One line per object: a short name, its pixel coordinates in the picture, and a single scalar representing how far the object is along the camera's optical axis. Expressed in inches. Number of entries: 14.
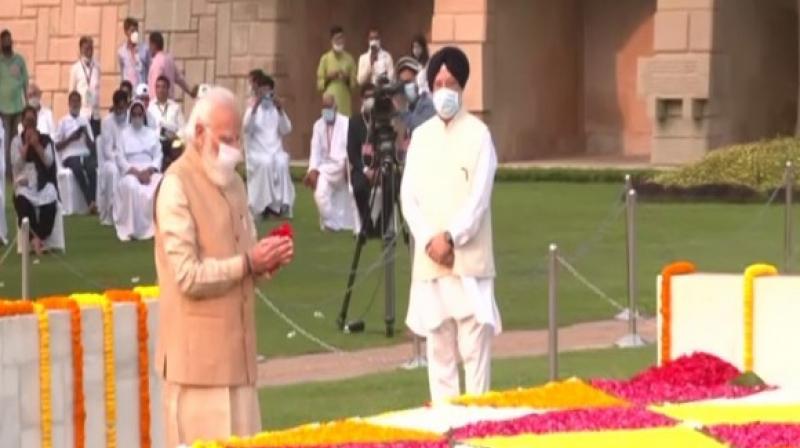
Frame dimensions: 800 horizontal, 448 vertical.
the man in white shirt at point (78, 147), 1151.6
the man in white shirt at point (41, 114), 1184.2
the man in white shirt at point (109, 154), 1062.4
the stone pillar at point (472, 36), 1344.7
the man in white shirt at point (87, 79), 1300.4
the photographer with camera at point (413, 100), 820.6
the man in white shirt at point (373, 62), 1304.1
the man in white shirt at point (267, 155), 1099.9
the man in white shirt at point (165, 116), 1078.4
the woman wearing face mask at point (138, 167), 1015.0
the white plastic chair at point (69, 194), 1138.7
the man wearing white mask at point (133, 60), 1326.3
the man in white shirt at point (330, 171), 1020.5
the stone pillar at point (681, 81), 1273.4
